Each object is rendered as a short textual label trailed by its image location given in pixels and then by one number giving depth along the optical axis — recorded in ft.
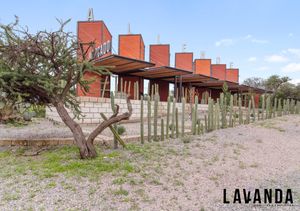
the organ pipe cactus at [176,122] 20.12
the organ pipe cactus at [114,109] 16.17
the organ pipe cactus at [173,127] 20.00
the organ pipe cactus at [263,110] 33.49
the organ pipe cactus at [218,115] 24.03
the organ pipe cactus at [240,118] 28.14
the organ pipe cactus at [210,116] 23.41
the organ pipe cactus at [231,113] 26.27
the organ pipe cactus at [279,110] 38.24
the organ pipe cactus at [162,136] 19.00
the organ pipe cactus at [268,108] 34.56
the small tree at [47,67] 13.21
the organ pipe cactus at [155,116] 18.48
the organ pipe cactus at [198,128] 22.29
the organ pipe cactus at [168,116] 19.27
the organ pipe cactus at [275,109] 36.73
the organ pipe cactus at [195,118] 21.59
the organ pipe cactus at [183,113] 20.44
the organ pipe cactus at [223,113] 25.27
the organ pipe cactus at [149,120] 18.10
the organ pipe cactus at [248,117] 29.64
